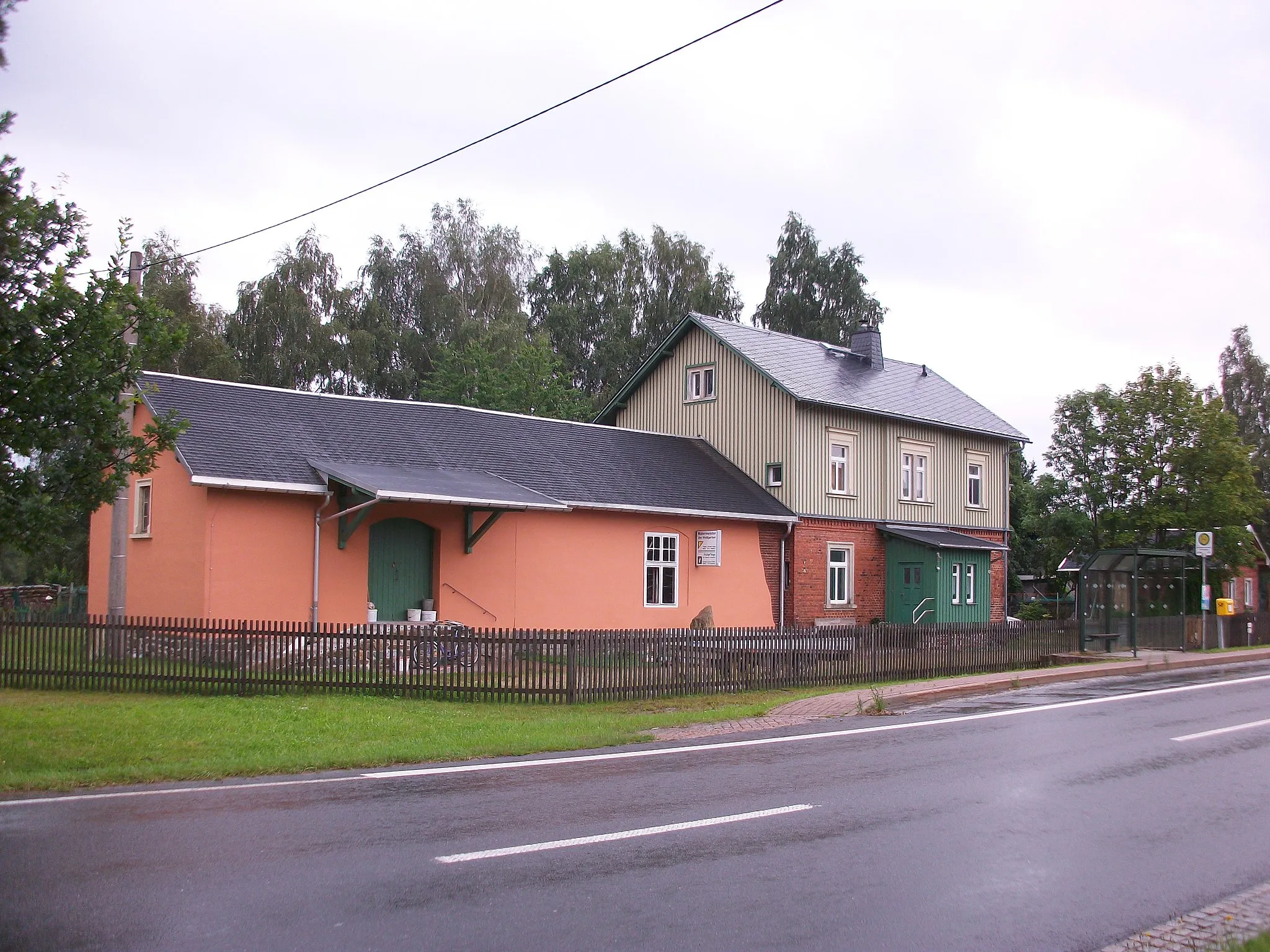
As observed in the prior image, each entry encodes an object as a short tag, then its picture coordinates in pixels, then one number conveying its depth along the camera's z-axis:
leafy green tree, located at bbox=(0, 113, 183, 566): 10.82
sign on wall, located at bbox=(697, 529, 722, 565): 27.27
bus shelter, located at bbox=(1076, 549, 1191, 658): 25.61
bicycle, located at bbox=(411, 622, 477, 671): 16.30
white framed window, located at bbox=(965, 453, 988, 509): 35.72
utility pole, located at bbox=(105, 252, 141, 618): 19.12
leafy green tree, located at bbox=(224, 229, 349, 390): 42.66
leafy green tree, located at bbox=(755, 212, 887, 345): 57.66
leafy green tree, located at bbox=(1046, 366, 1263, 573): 34.59
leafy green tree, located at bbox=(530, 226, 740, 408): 54.31
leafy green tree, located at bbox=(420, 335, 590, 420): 42.56
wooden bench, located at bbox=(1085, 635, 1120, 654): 25.61
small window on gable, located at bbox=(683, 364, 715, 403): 32.78
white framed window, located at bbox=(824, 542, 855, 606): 31.02
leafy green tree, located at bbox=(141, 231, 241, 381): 38.75
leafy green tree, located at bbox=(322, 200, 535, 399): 48.19
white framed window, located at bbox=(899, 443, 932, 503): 33.31
